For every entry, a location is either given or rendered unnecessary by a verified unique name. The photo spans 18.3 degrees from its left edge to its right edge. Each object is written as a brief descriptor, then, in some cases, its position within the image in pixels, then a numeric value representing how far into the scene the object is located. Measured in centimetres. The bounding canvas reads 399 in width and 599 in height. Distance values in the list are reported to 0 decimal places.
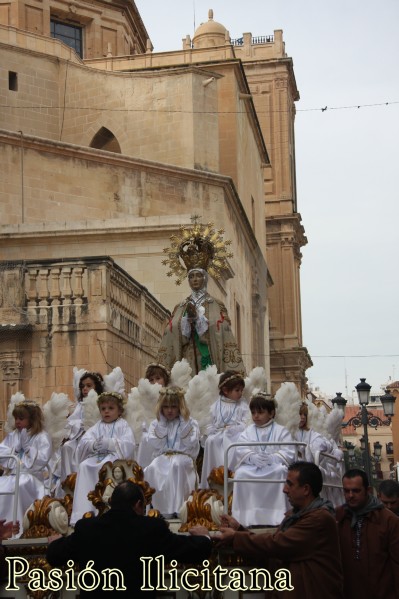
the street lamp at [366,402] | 2494
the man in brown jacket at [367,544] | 854
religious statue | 1435
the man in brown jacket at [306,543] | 796
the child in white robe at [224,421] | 1148
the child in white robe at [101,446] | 1077
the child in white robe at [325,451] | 1233
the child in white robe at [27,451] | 1105
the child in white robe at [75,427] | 1248
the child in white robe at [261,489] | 993
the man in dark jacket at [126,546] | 734
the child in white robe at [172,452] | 1083
